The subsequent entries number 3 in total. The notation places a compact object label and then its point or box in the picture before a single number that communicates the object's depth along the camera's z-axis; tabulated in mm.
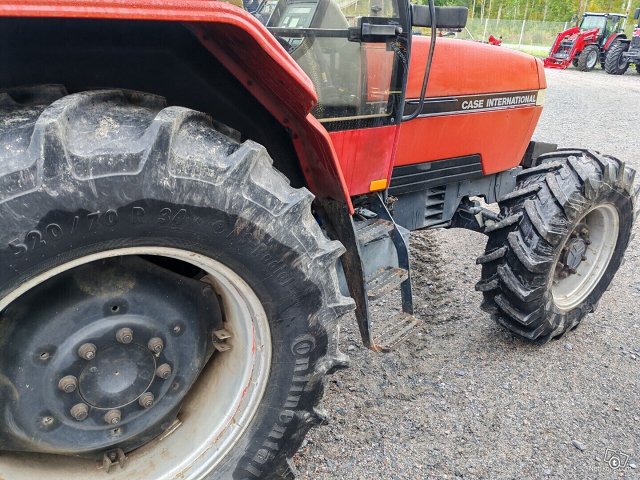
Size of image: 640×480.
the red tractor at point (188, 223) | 1237
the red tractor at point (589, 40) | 18203
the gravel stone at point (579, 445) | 2373
